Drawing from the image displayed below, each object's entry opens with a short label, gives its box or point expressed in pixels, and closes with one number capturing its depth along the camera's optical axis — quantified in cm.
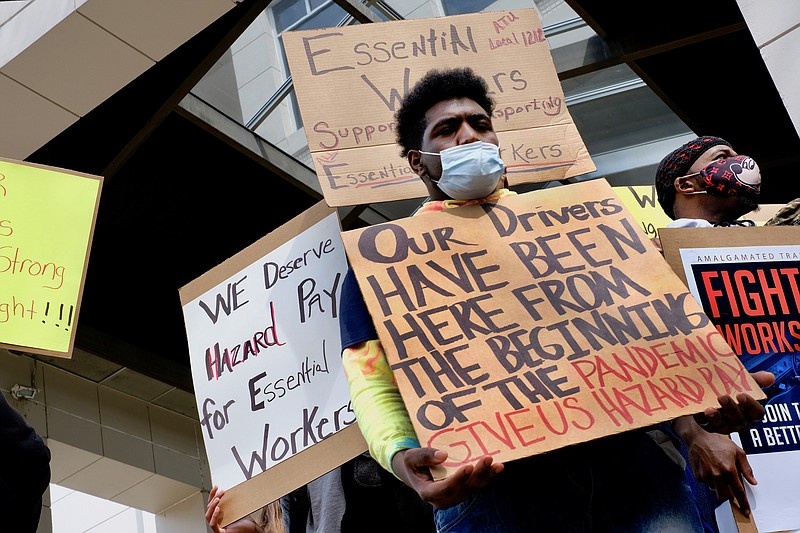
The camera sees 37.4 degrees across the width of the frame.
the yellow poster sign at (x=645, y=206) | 370
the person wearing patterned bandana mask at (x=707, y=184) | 292
